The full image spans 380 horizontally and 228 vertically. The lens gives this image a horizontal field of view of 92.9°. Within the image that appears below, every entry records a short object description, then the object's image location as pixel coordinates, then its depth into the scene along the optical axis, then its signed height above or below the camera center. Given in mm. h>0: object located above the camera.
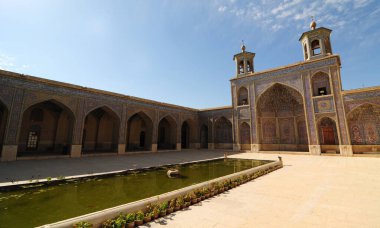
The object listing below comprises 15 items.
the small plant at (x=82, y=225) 2336 -1062
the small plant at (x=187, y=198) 3635 -1112
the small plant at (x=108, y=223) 2557 -1150
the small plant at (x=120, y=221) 2611 -1147
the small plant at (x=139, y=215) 2828 -1138
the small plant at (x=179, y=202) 3416 -1134
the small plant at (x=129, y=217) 2747 -1143
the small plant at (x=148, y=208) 3109 -1135
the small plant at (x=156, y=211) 3006 -1142
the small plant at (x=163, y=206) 3176 -1117
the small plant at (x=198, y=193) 3919 -1098
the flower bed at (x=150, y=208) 2533 -1101
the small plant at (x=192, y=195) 3738 -1092
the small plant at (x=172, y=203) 3333 -1125
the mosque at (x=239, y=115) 11141 +2191
